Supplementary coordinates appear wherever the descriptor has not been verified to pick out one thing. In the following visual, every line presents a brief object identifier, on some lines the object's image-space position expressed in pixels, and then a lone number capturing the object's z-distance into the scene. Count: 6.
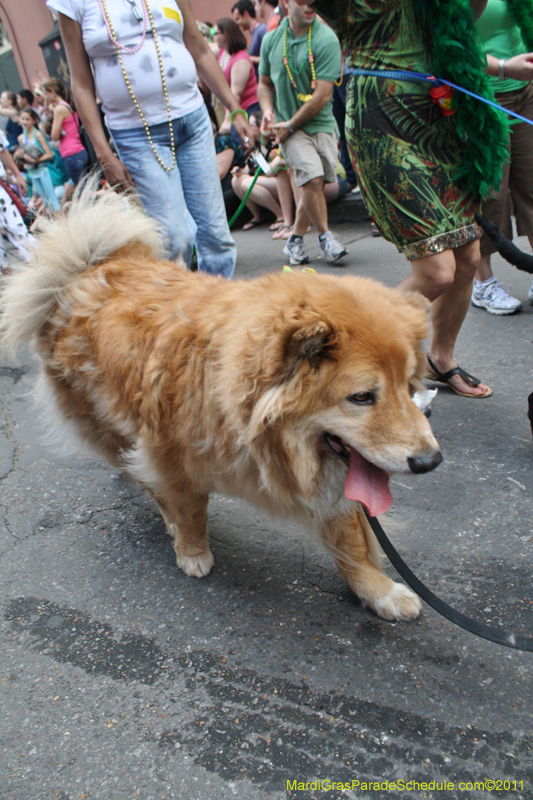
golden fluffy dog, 1.64
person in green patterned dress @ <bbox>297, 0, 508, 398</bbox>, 2.43
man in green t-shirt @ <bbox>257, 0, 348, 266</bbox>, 5.44
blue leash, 2.47
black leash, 1.60
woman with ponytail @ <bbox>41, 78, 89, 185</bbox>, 8.94
